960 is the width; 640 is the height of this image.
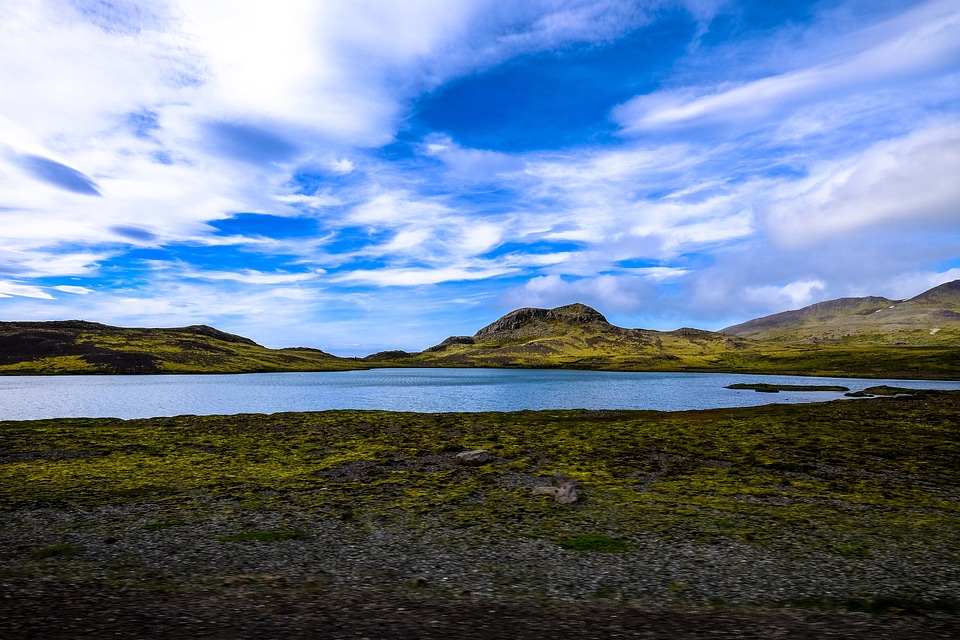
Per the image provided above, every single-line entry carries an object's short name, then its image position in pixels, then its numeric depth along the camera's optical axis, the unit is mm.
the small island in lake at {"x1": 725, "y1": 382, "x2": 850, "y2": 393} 141075
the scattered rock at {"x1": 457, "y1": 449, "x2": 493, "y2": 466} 42656
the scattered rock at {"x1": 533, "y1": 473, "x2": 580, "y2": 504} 30734
